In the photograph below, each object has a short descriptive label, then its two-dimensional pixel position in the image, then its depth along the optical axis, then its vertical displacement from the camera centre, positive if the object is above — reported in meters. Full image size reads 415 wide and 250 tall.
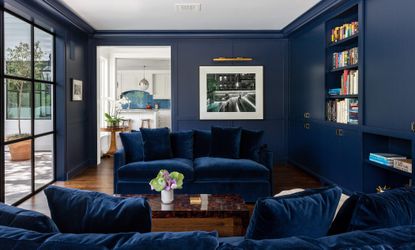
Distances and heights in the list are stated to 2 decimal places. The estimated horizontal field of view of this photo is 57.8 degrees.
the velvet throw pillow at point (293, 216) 1.42 -0.39
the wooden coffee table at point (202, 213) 3.12 -0.82
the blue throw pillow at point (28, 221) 1.28 -0.37
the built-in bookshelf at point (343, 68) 4.73 +0.63
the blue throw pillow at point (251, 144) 5.08 -0.40
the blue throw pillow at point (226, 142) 5.07 -0.37
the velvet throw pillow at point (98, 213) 1.43 -0.38
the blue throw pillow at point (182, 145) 5.16 -0.41
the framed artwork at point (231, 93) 7.27 +0.43
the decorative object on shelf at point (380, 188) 3.99 -0.81
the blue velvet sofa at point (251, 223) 1.11 -0.38
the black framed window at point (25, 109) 4.27 +0.07
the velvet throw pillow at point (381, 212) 1.44 -0.38
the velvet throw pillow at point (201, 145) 5.29 -0.42
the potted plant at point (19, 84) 4.37 +0.37
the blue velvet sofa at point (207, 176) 4.51 -0.73
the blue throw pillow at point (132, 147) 4.91 -0.42
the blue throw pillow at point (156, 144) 4.89 -0.39
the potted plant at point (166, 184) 3.32 -0.62
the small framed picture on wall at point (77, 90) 6.26 +0.43
